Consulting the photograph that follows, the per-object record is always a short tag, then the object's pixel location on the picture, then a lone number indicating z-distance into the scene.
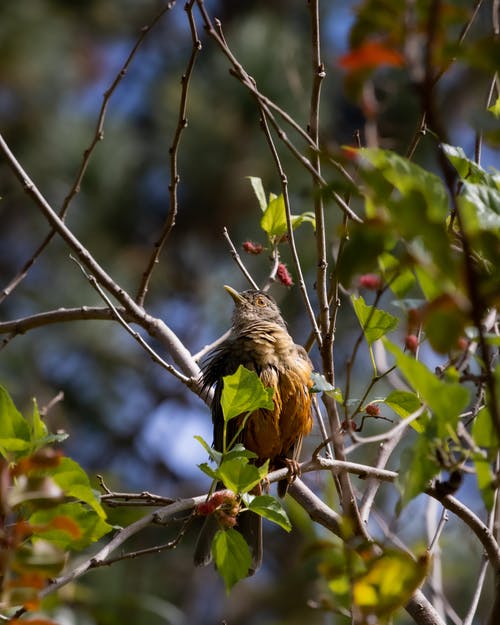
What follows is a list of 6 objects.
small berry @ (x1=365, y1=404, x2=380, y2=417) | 6.27
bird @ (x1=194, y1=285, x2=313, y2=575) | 9.20
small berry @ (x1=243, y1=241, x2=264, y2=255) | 7.93
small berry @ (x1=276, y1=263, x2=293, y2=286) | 7.87
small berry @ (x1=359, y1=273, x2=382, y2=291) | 4.95
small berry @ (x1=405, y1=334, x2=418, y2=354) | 4.59
